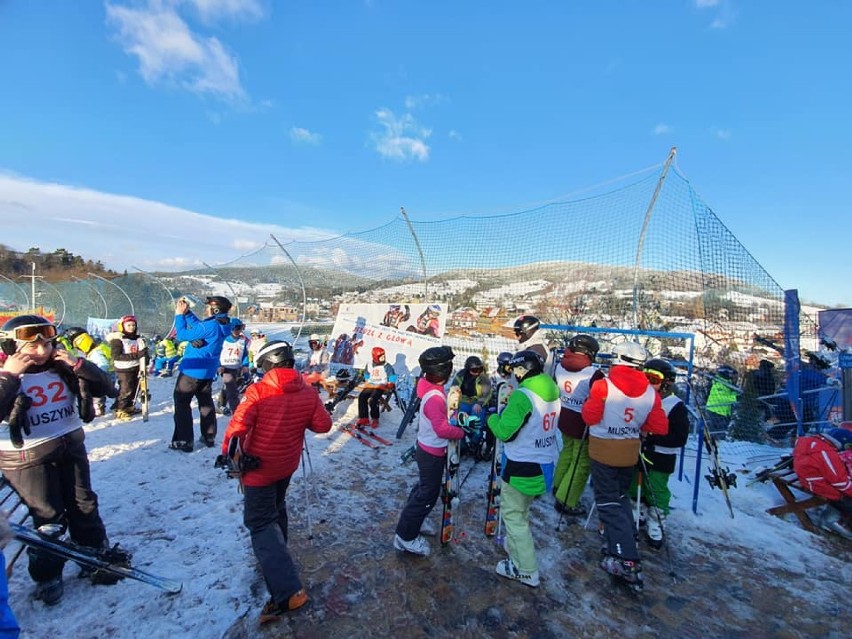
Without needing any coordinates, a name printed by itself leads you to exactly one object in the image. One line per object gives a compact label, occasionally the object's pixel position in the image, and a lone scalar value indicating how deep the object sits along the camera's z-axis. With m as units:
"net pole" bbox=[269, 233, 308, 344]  11.44
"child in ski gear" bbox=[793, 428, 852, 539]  4.46
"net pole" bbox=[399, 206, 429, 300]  9.52
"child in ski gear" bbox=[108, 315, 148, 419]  7.81
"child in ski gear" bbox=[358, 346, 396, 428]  7.89
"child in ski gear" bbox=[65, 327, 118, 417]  6.91
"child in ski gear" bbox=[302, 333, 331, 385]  9.55
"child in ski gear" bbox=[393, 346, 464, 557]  3.71
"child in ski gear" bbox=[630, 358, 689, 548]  4.30
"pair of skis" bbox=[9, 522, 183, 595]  2.65
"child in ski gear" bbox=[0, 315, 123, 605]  2.89
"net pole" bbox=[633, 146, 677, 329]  6.75
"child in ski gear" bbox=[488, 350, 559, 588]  3.42
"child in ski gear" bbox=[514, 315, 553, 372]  5.27
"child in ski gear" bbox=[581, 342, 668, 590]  3.65
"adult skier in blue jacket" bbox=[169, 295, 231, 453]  5.94
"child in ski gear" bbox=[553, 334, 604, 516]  4.58
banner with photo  8.89
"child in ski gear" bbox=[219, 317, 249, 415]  7.47
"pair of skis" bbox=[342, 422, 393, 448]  7.09
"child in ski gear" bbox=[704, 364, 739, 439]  7.52
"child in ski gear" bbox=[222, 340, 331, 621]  2.99
